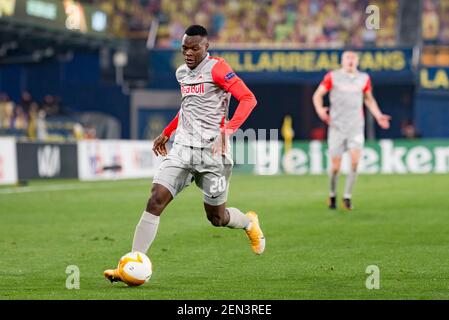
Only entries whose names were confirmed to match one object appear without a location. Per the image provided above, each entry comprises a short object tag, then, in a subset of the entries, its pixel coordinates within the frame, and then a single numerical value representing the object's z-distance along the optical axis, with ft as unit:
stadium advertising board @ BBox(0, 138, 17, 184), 84.02
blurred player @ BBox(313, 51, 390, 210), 58.39
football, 29.07
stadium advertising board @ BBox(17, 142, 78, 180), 89.04
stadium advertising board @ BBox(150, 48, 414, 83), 128.36
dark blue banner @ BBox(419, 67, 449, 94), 129.39
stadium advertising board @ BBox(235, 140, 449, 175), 123.44
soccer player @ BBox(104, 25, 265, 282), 30.71
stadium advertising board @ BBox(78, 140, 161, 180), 98.48
